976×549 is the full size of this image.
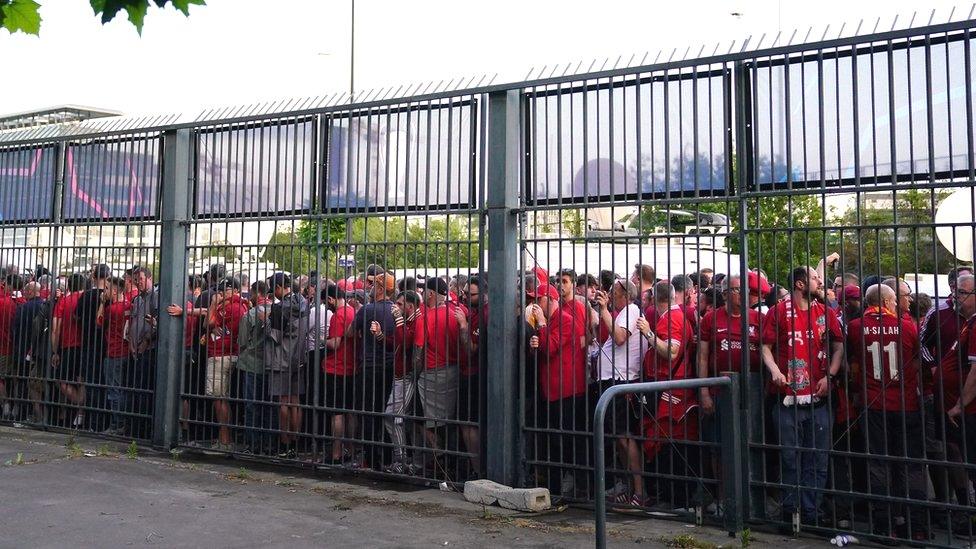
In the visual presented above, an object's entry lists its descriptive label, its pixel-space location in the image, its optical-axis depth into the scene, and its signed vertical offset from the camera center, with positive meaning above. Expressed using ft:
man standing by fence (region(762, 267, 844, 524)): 22.93 -0.52
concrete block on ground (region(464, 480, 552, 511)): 25.89 -3.53
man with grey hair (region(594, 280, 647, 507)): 25.43 -0.22
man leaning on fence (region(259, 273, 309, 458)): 31.91 -0.01
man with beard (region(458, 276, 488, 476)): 28.30 -0.54
